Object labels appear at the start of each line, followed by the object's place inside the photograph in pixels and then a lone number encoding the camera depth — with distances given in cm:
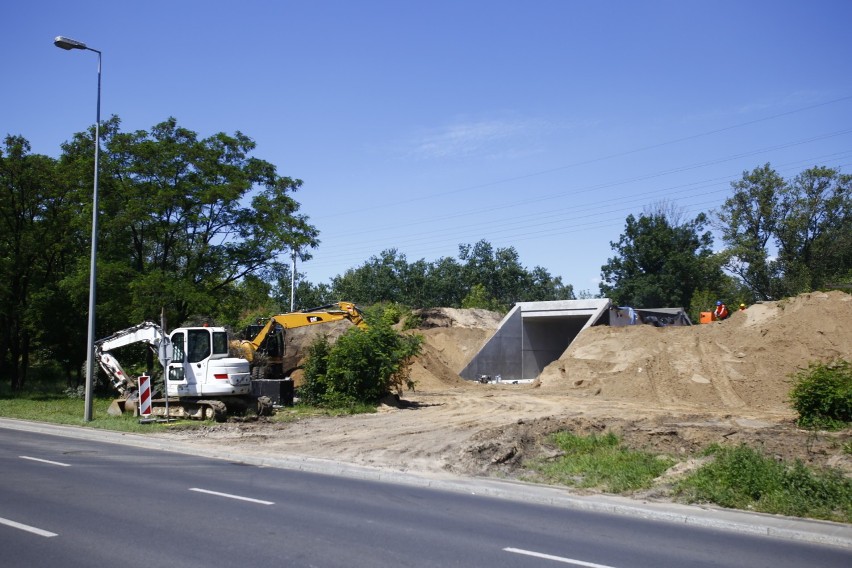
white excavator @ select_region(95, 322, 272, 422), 2311
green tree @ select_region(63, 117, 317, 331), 3078
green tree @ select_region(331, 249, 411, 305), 7750
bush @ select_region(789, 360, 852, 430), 1881
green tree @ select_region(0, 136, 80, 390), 3594
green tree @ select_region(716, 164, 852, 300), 6103
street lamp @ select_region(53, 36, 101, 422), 2216
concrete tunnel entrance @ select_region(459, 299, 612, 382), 4253
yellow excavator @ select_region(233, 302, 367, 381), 2844
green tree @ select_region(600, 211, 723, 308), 7050
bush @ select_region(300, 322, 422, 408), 2630
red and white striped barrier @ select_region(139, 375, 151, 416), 2269
